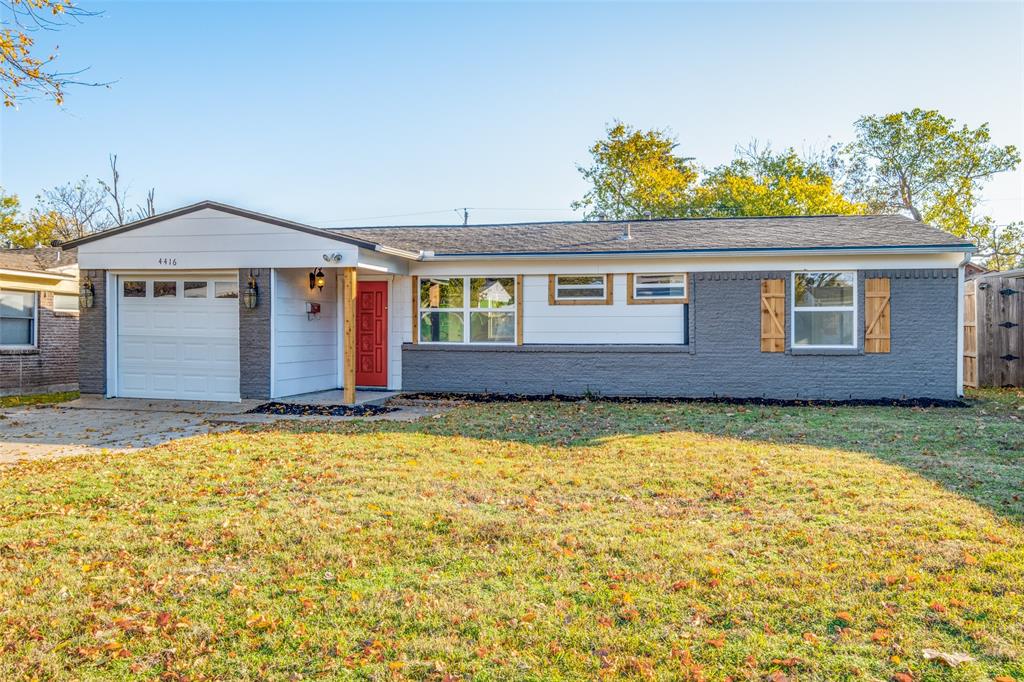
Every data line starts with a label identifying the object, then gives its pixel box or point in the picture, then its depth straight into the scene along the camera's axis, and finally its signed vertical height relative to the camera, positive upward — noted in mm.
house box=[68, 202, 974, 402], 11977 +283
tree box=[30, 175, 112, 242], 33812 +5944
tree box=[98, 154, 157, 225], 36625 +6716
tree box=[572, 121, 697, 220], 31703 +7127
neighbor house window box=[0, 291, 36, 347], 14852 +154
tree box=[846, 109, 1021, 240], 29859 +7231
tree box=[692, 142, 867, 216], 28234 +5978
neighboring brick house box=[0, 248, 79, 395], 14859 +22
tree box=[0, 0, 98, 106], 6211 +2511
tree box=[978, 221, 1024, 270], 35000 +4198
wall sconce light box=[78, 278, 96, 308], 12656 +554
